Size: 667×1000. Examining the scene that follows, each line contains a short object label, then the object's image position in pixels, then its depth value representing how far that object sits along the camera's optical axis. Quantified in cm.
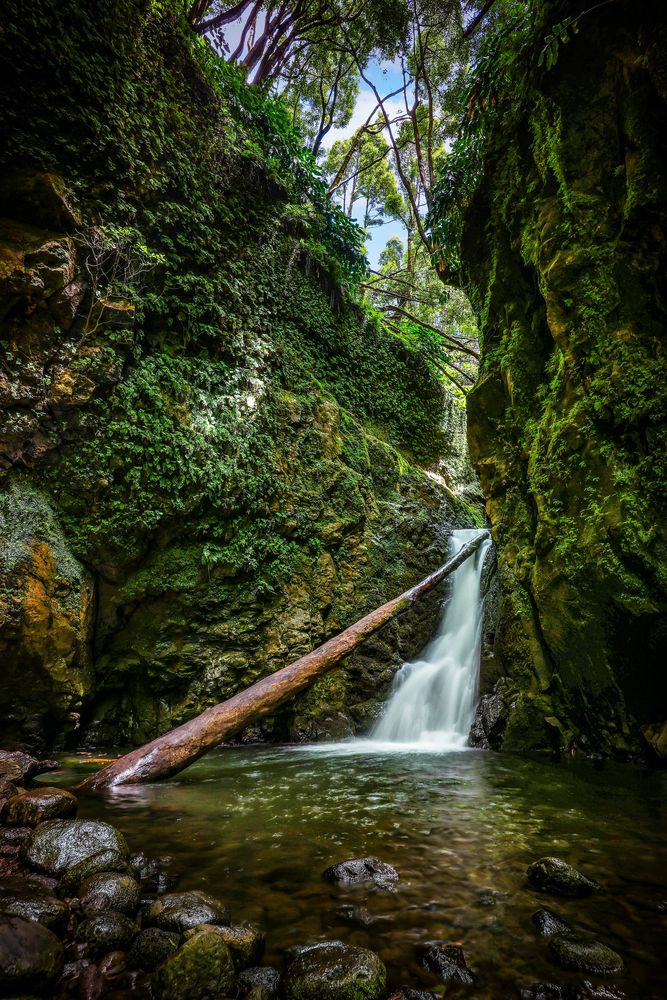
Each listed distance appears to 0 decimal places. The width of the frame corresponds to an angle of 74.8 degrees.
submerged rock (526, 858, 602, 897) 237
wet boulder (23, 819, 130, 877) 245
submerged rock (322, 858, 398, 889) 253
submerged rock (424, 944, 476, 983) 179
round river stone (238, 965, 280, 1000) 167
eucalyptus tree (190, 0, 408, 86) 1151
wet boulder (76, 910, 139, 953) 186
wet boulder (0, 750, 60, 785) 393
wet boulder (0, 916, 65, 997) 151
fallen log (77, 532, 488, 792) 450
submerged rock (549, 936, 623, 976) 180
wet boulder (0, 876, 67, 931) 190
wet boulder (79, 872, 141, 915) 209
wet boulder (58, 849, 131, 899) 226
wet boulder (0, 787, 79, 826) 301
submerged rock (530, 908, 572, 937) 205
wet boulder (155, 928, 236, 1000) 161
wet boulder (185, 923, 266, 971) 183
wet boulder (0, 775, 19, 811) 340
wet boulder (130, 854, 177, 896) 245
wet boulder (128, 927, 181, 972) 181
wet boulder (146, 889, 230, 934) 199
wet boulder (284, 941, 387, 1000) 165
